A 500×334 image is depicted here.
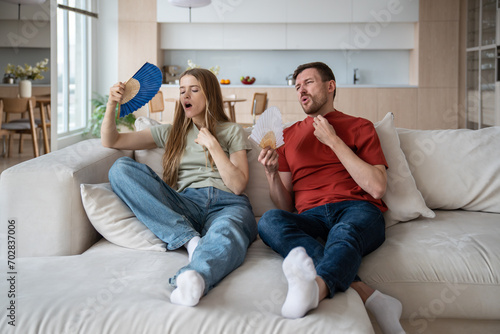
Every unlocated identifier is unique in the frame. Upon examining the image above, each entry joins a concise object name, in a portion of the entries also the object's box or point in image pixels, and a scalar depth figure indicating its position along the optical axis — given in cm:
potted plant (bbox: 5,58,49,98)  514
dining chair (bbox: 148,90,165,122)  606
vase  527
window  698
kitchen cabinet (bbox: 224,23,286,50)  823
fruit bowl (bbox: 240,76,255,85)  823
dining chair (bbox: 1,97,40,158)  506
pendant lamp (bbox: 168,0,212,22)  608
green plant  736
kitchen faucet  838
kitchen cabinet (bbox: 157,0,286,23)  791
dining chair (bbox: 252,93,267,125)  629
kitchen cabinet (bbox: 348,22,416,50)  809
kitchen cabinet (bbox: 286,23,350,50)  818
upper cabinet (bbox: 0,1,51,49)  495
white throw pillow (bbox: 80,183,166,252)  201
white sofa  150
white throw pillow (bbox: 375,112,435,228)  228
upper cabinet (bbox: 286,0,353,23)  792
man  161
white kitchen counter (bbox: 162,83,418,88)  792
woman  183
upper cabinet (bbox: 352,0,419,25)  783
